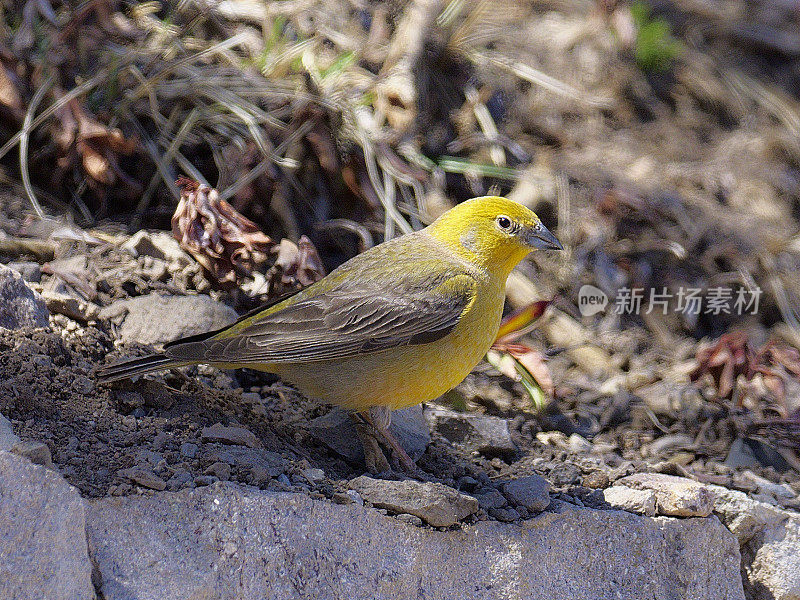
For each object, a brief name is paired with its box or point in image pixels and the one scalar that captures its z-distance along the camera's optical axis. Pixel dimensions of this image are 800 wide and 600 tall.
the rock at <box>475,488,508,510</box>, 6.48
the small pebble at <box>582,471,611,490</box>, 7.25
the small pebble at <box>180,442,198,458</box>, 6.05
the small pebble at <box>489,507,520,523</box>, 6.38
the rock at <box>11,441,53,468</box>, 5.05
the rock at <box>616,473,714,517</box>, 6.92
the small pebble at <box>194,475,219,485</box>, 5.59
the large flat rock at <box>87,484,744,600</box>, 5.07
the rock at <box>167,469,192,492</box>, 5.48
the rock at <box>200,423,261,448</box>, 6.36
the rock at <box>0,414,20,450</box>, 5.48
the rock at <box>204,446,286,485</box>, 5.90
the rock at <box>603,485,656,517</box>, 6.89
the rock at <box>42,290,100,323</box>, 7.52
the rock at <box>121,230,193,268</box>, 8.80
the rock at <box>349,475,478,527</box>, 5.95
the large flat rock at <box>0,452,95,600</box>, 4.57
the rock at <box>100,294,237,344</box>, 7.81
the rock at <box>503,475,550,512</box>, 6.54
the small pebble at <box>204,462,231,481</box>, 5.73
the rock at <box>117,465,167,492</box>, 5.39
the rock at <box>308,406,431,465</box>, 7.24
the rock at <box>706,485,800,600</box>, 7.32
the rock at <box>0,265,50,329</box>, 7.07
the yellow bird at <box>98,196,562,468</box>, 6.84
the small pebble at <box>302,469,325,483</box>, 6.15
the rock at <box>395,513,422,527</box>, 5.98
